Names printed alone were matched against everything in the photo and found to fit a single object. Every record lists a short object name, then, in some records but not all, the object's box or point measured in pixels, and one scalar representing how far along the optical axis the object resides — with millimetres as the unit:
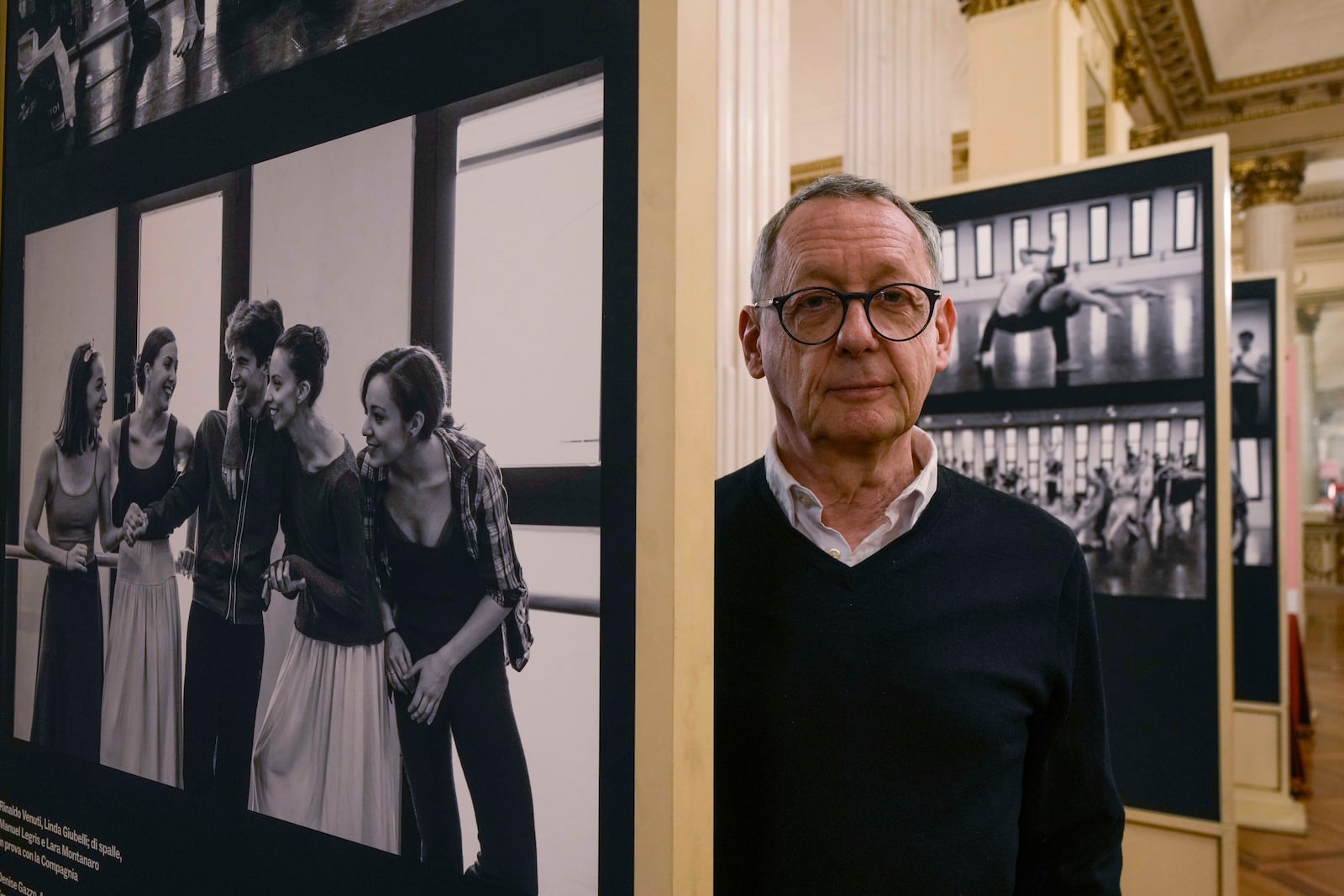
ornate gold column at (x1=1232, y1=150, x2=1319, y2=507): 9555
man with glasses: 988
